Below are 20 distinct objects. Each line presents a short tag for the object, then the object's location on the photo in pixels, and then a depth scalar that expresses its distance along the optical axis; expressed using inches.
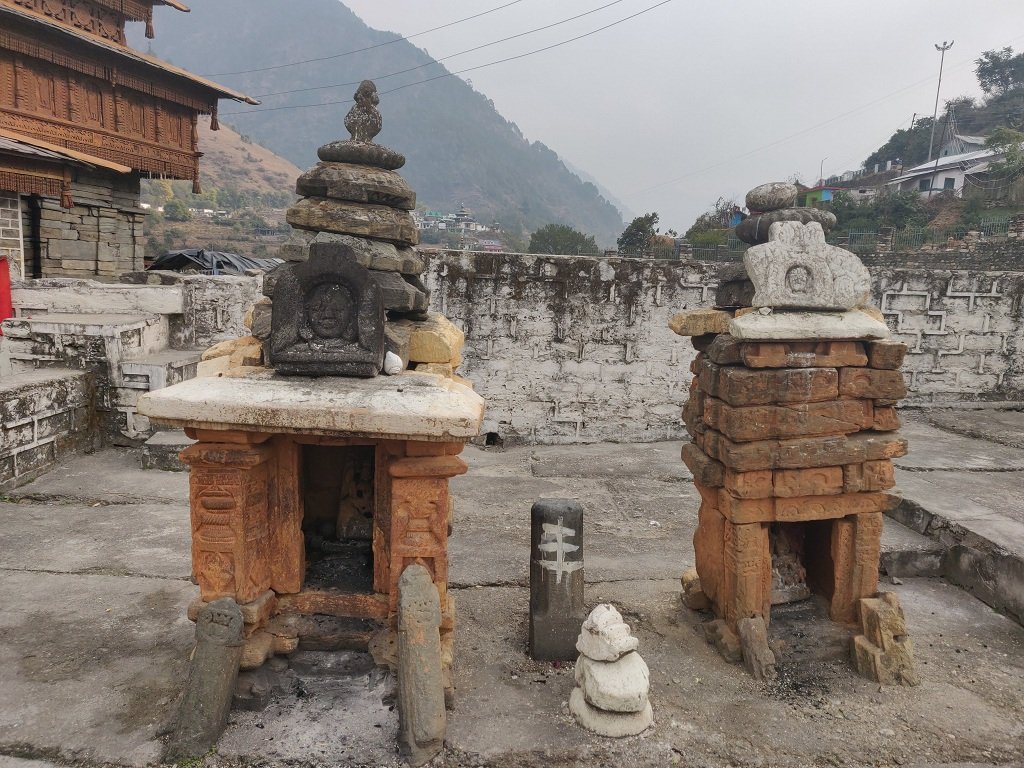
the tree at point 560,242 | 1414.9
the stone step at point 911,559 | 203.9
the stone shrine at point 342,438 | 121.6
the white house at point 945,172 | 1358.3
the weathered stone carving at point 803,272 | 151.3
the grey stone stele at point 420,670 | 117.6
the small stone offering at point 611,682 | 125.9
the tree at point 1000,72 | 1852.9
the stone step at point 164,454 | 288.7
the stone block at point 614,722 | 126.2
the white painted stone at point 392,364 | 140.0
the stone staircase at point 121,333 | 308.2
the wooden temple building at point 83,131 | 446.6
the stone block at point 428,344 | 152.1
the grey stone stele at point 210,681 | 117.8
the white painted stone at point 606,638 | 127.6
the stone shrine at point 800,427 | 150.4
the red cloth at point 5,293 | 321.1
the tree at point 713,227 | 1082.8
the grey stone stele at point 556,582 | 151.6
